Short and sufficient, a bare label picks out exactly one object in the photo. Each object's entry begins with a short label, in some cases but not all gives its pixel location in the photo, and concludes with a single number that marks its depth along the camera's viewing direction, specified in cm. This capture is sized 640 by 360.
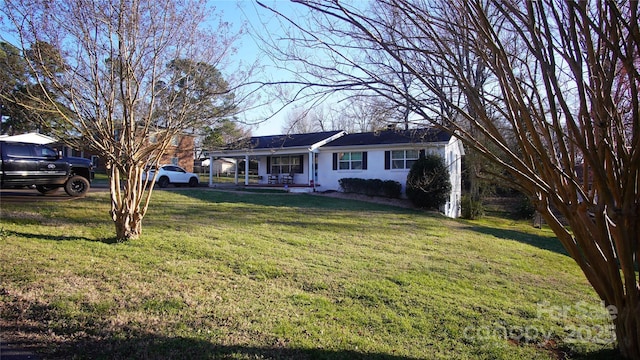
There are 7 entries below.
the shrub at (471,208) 2186
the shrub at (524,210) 2430
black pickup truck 1200
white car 2348
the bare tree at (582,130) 298
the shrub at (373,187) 2106
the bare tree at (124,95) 667
